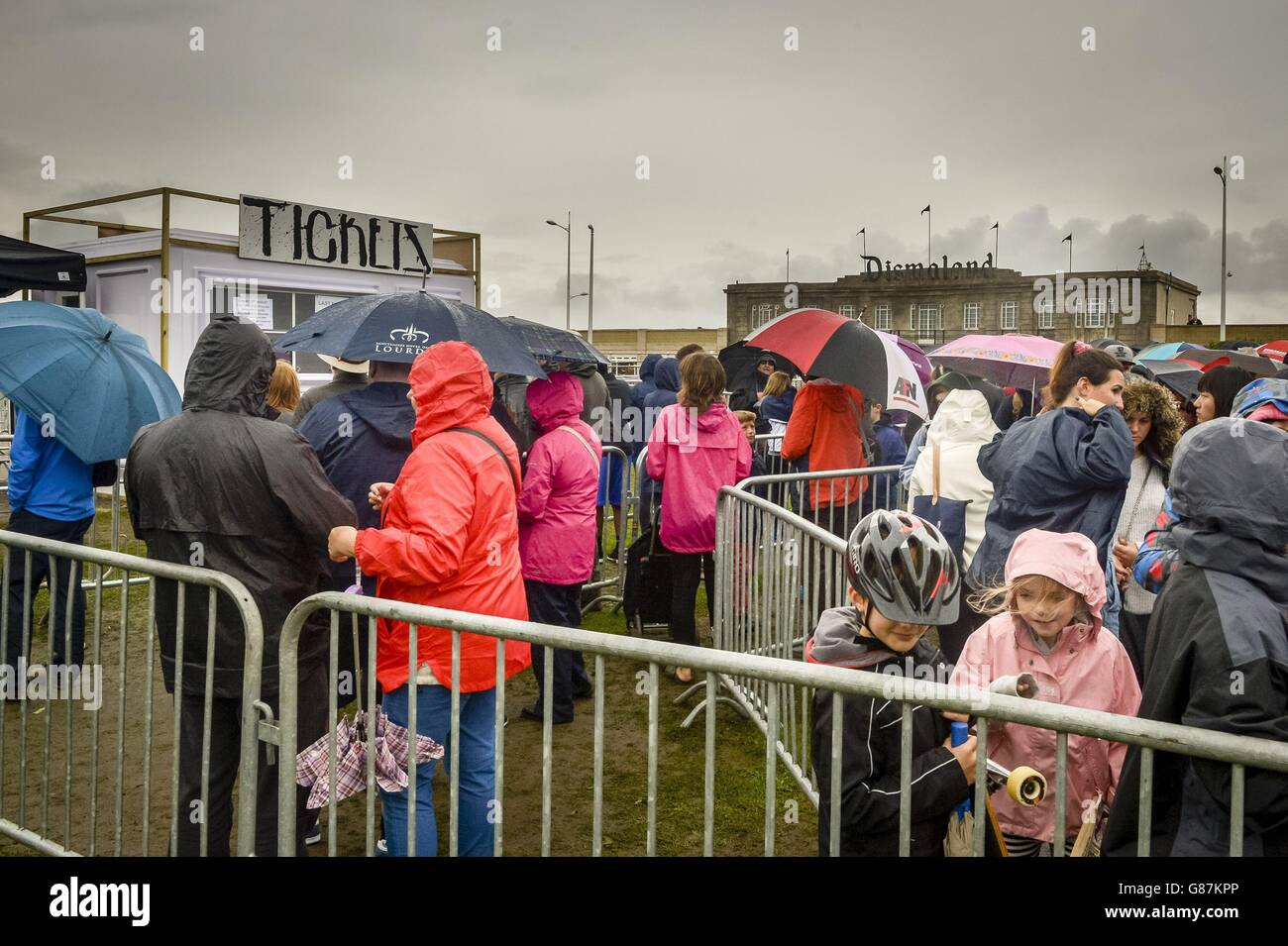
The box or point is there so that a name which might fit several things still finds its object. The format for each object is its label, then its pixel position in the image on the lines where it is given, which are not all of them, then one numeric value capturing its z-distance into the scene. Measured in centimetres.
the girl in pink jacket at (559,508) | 529
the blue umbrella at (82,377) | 478
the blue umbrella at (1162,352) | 1087
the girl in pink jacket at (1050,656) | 277
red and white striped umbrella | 617
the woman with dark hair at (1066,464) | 395
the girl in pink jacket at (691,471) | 609
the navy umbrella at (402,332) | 441
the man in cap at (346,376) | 464
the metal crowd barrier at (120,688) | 297
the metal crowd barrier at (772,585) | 457
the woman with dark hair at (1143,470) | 459
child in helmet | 221
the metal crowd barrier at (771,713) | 180
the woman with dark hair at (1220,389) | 527
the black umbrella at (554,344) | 566
